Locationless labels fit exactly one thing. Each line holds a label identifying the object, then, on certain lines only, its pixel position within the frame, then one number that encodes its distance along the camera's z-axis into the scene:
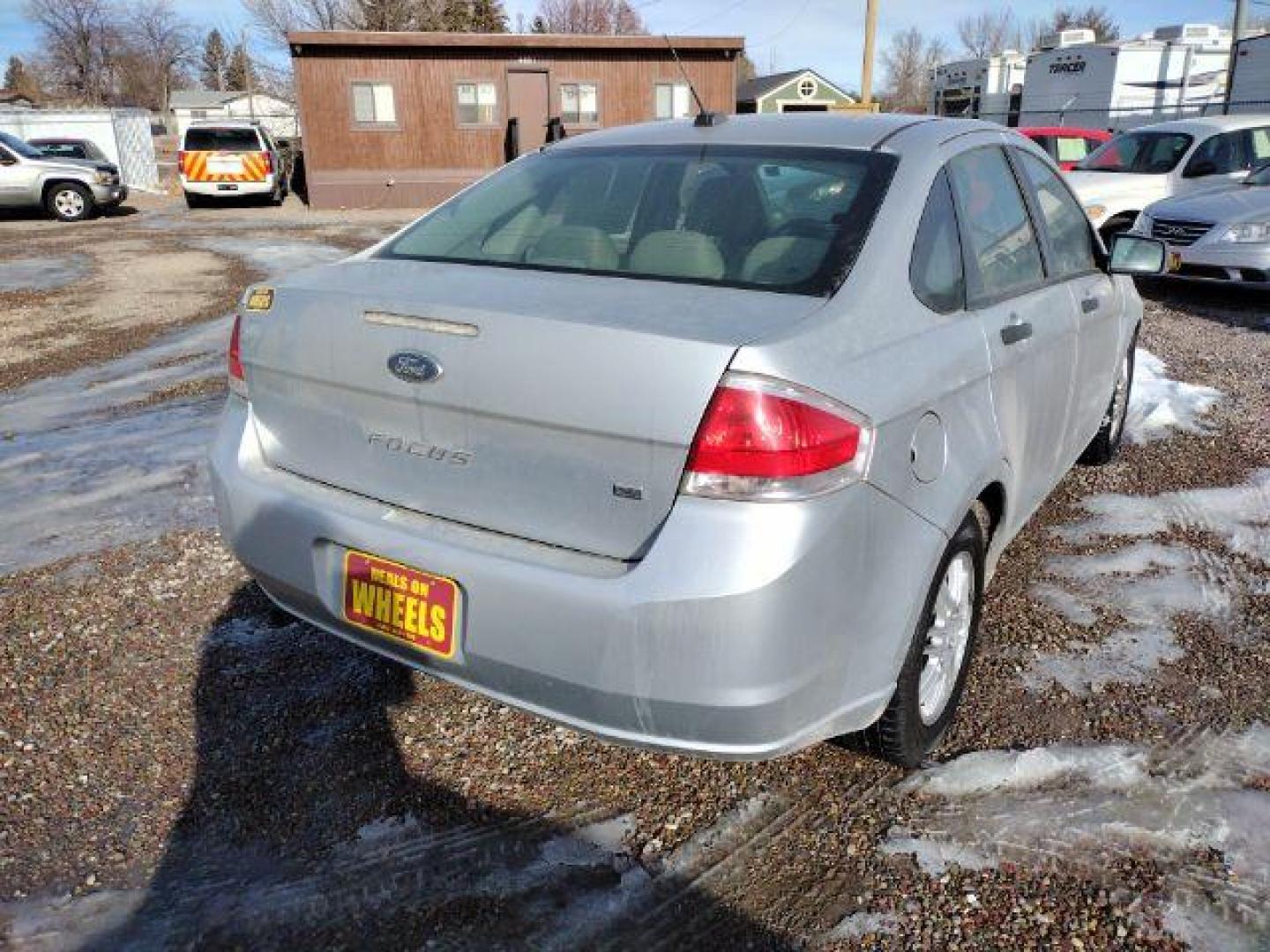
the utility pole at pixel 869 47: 20.98
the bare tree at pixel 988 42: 88.94
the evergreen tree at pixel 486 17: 44.91
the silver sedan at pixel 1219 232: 9.09
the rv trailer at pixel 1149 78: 27.05
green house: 48.00
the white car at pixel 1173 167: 11.21
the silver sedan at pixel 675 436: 1.98
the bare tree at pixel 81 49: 72.38
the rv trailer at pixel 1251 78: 21.91
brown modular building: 22.75
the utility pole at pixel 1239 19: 28.35
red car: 14.84
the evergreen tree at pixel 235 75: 87.62
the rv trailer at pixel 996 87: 34.94
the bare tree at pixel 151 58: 78.00
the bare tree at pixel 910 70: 87.81
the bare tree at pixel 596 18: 66.19
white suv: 22.20
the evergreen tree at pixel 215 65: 93.31
